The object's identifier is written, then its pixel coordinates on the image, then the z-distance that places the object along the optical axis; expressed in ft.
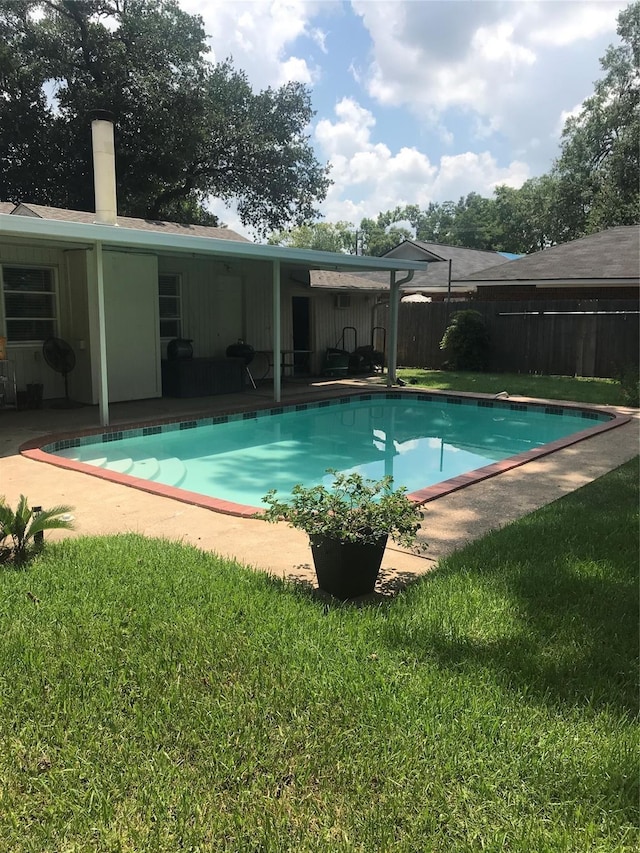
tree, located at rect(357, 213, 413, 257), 262.67
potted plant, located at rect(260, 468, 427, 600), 11.43
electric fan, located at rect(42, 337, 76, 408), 33.78
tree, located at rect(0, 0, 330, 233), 66.13
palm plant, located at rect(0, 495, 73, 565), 12.19
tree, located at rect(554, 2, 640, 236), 95.45
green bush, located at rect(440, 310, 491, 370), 54.13
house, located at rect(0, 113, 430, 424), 31.09
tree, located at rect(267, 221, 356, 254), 261.44
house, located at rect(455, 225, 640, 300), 55.06
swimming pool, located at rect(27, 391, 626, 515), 24.00
